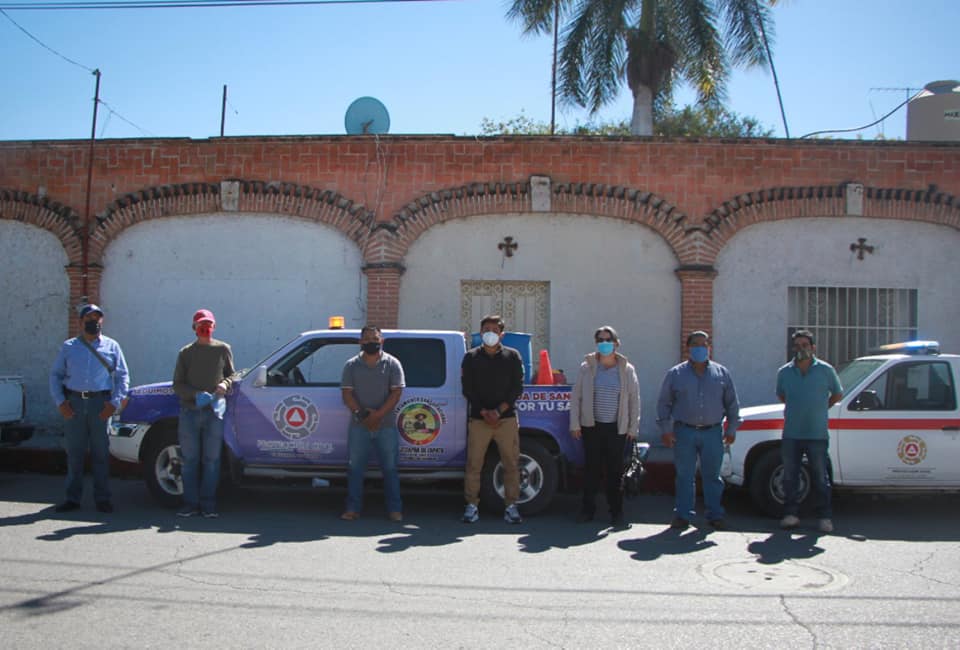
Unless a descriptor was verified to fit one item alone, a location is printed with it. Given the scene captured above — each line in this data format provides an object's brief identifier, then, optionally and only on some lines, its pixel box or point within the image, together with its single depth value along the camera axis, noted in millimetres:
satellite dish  14406
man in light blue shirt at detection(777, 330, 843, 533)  8211
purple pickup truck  8641
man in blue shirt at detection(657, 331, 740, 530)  8141
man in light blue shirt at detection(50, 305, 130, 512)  8445
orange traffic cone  9234
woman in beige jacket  8289
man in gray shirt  8258
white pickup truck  8688
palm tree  20469
